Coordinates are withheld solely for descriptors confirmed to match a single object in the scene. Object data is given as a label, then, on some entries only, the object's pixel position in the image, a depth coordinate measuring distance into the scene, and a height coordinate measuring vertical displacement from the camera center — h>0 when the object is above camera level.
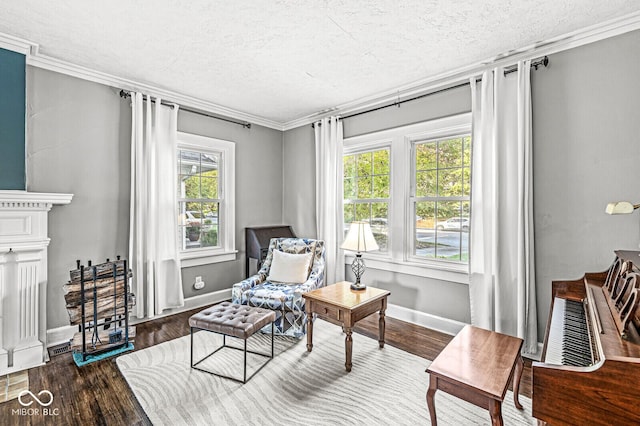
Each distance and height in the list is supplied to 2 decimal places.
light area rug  1.88 -1.22
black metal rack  2.57 -0.82
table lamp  2.99 -0.26
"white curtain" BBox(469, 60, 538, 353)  2.55 +0.06
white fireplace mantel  2.39 -0.46
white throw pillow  3.31 -0.57
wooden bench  1.42 -0.79
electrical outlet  3.87 -0.85
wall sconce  1.49 +0.03
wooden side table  2.41 -0.75
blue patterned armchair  2.91 -0.76
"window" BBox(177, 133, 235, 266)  3.81 +0.22
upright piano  0.90 -0.52
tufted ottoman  2.24 -0.80
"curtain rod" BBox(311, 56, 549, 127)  2.52 +1.27
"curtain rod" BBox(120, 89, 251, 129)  3.19 +1.30
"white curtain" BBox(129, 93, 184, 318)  3.22 +0.07
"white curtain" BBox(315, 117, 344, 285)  4.01 +0.25
